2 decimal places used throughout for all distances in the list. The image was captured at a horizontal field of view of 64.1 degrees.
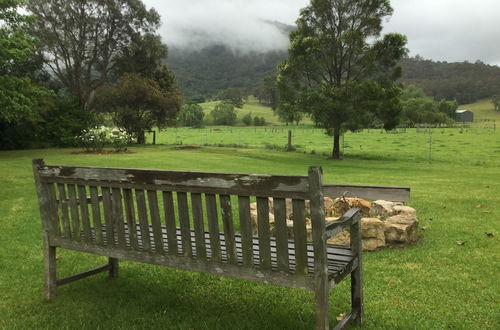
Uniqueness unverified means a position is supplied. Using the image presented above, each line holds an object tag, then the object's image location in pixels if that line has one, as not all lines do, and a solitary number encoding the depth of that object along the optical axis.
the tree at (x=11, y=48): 17.97
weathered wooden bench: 3.13
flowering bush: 27.61
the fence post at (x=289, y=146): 32.75
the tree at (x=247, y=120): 109.94
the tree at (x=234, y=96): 144.62
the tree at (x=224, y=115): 107.44
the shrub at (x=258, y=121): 109.56
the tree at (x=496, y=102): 144.00
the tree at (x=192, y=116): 97.31
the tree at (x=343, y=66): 25.55
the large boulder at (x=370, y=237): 6.48
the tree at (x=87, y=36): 37.28
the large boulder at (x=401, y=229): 6.62
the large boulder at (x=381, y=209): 7.53
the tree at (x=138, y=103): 36.19
